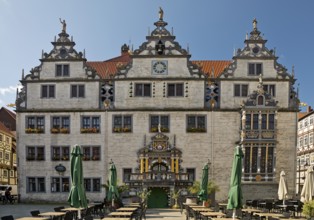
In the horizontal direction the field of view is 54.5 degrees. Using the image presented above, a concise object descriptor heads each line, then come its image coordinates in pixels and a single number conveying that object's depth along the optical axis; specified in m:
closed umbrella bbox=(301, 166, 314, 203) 16.33
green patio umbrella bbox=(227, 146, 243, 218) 12.47
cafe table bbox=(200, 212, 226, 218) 13.41
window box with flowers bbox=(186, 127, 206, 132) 25.26
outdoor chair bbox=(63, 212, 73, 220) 12.54
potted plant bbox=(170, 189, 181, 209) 22.77
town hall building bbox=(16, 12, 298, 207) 25.28
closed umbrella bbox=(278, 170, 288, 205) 19.44
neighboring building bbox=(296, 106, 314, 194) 40.43
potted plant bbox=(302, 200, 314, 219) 12.65
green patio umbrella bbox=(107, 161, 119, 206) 18.25
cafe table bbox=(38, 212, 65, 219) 13.16
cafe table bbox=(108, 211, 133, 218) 13.25
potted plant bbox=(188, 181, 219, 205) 22.80
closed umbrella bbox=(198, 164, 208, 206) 18.46
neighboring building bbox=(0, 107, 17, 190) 40.90
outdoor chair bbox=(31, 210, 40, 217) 13.02
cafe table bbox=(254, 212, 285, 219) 13.77
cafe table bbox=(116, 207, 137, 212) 14.92
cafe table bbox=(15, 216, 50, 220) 12.04
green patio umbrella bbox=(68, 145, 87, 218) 12.44
